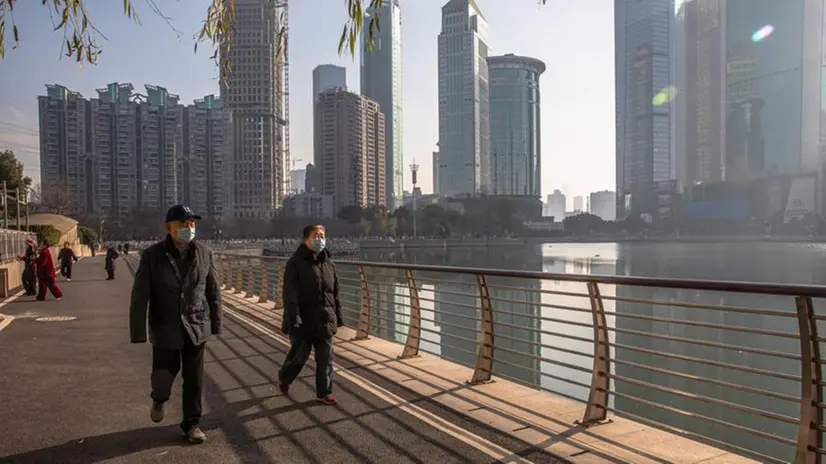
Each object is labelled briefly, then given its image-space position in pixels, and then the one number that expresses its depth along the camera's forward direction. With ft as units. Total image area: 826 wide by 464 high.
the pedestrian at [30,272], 59.47
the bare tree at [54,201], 241.55
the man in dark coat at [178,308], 15.11
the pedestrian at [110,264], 87.97
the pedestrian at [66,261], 86.02
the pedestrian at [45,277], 55.98
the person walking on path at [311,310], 19.45
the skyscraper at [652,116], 630.74
